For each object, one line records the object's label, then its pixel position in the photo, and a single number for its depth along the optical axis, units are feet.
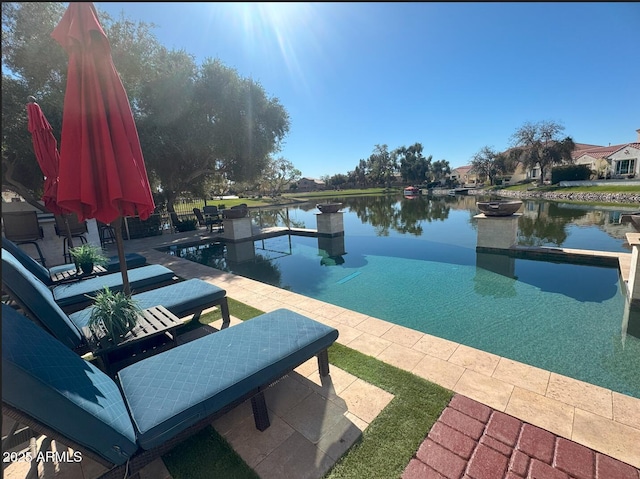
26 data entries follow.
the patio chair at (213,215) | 46.80
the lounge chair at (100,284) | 14.32
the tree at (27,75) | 32.50
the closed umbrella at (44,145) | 16.34
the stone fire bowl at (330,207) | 39.04
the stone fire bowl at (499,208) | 27.45
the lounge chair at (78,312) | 9.49
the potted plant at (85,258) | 17.95
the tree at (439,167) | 212.31
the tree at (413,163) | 198.59
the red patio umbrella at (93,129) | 9.12
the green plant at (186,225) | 48.67
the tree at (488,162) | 161.81
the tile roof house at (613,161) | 108.47
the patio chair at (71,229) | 26.81
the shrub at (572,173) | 109.81
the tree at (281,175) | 169.65
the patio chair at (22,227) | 25.45
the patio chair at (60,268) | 15.33
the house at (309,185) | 257.96
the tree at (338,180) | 239.09
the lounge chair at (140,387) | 6.35
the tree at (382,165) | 211.61
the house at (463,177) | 220.10
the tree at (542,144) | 119.24
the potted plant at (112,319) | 10.48
